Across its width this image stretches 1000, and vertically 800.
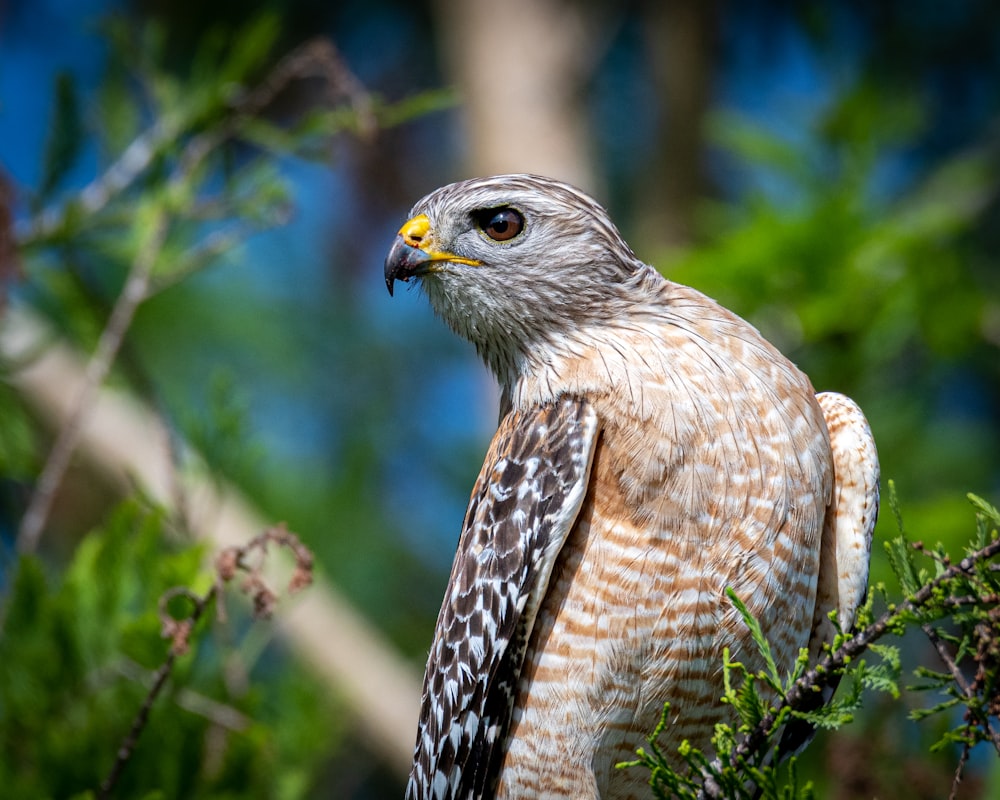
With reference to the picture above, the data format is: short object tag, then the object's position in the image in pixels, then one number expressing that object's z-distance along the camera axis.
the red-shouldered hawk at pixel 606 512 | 5.58
